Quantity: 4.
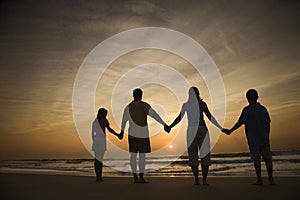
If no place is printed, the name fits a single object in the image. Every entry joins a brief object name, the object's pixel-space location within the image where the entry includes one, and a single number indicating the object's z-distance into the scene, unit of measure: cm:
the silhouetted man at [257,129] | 606
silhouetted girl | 799
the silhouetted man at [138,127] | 718
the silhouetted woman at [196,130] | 640
